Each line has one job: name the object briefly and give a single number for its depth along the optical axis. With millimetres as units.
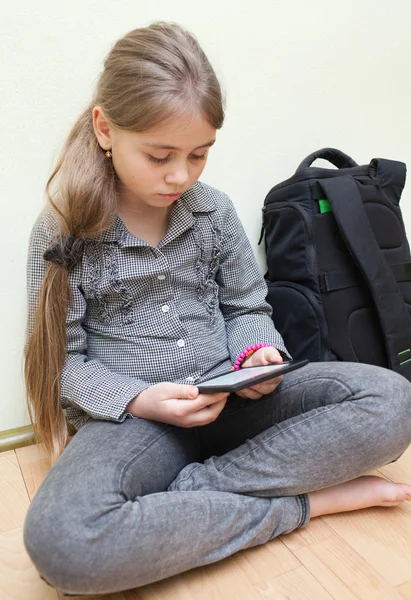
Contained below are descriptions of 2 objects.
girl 673
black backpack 1024
